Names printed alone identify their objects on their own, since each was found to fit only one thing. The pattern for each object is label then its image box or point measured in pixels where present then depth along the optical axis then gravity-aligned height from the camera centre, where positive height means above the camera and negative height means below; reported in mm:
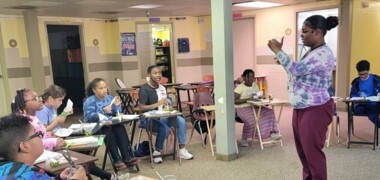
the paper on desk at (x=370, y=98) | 4093 -712
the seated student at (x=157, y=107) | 4156 -713
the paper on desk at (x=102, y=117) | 3581 -706
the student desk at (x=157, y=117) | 3824 -776
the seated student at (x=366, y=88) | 4477 -631
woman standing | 2371 -310
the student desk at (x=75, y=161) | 2127 -744
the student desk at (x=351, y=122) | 4201 -1082
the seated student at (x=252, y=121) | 4703 -1074
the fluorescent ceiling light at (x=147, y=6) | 6406 +913
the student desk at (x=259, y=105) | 4387 -784
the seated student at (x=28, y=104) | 2949 -432
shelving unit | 8875 -236
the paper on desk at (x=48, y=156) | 2322 -720
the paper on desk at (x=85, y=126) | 3329 -738
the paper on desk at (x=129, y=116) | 3682 -729
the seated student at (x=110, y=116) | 3734 -717
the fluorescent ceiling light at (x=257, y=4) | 6689 +916
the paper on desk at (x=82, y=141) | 2794 -751
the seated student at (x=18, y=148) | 1500 -443
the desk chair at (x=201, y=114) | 4617 -911
